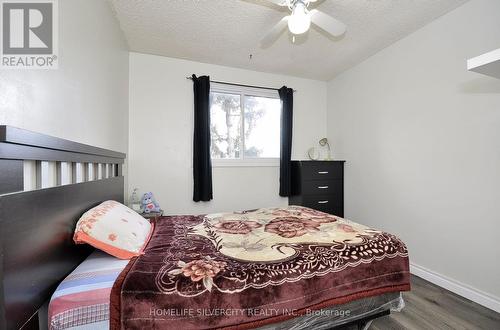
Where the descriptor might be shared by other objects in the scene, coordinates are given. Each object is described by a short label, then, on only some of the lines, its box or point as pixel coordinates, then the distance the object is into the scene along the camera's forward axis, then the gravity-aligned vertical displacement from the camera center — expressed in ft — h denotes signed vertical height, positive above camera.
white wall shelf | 3.52 +1.68
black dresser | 10.64 -1.07
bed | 2.31 -1.62
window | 10.74 +1.89
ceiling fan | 5.24 +3.70
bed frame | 2.06 -0.67
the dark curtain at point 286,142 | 11.27 +1.08
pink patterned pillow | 3.41 -1.17
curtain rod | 10.42 +3.83
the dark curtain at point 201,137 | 9.87 +1.12
